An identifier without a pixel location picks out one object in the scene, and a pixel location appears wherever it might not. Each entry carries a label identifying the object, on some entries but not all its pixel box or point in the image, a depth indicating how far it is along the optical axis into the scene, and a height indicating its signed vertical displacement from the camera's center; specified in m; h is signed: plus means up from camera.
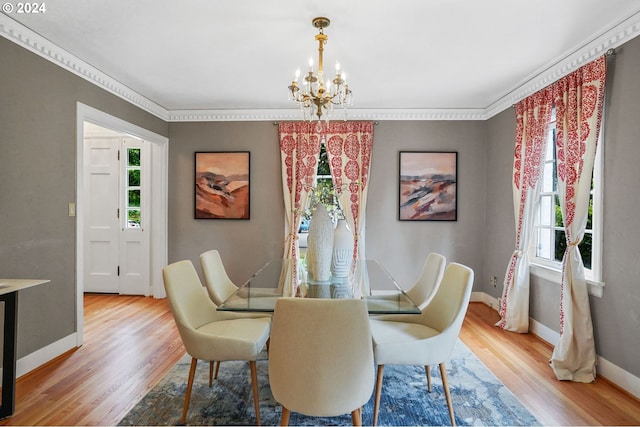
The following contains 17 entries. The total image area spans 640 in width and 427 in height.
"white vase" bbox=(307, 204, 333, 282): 2.45 -0.26
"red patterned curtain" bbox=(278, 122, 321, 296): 4.59 +0.56
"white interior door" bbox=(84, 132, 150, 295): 4.95 -0.15
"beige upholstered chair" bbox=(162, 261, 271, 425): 1.99 -0.78
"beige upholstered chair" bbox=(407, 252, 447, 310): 2.64 -0.57
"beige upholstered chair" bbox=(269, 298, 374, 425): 1.47 -0.64
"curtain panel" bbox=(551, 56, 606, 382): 2.60 +0.04
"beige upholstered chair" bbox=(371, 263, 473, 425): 1.98 -0.78
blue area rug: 2.06 -1.25
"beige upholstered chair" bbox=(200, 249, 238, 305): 2.67 -0.57
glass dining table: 1.93 -0.53
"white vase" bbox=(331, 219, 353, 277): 2.67 -0.37
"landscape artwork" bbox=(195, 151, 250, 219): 4.68 +0.31
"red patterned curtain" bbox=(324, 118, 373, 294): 4.55 +0.58
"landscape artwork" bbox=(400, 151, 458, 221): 4.57 +0.33
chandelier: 2.31 +0.83
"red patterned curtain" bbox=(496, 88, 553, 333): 3.37 +0.17
